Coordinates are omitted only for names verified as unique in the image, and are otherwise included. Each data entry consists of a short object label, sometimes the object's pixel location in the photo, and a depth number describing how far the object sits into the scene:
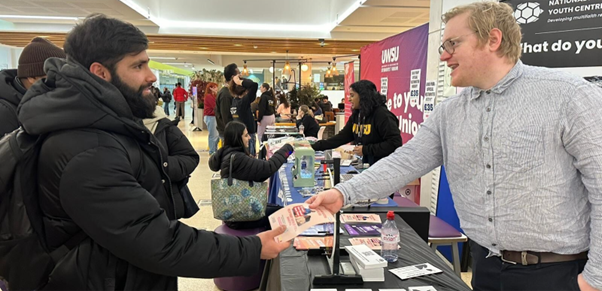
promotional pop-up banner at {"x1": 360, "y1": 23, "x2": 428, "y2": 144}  4.60
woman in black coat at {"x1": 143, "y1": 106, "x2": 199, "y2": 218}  1.59
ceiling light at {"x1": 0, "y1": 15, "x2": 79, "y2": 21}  7.87
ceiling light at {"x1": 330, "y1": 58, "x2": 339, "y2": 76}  14.24
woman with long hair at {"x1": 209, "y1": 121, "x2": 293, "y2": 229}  2.83
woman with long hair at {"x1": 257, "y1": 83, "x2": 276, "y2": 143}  7.93
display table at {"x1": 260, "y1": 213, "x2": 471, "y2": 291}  1.47
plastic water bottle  1.67
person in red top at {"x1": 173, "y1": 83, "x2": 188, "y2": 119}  15.70
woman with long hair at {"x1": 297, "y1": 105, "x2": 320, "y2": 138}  6.80
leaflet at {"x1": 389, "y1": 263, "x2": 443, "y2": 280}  1.54
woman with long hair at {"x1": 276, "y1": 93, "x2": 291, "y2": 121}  10.06
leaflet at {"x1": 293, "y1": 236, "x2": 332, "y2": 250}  1.77
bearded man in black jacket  0.97
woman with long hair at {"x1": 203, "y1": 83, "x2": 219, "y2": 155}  8.05
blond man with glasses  1.18
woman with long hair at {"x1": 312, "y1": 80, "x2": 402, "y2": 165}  3.56
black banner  2.09
